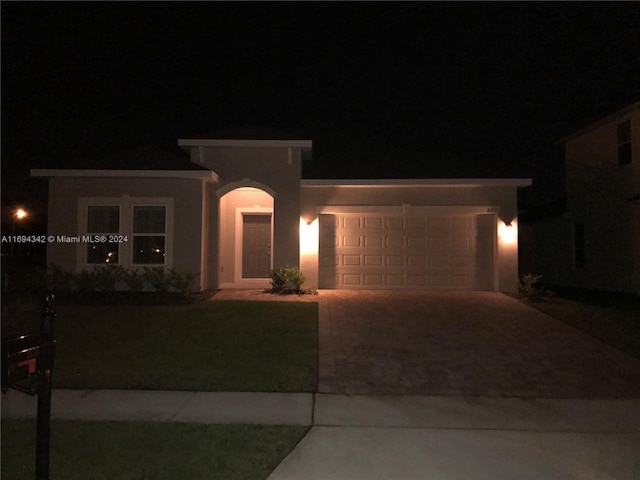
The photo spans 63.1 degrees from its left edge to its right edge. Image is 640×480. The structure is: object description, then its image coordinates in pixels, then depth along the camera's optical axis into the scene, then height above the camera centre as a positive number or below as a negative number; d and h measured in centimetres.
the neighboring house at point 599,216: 1502 +122
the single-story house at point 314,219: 1291 +89
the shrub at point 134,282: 1223 -71
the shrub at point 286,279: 1317 -67
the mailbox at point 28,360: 350 -76
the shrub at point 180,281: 1193 -67
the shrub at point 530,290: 1301 -93
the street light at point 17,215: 2573 +183
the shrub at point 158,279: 1201 -62
